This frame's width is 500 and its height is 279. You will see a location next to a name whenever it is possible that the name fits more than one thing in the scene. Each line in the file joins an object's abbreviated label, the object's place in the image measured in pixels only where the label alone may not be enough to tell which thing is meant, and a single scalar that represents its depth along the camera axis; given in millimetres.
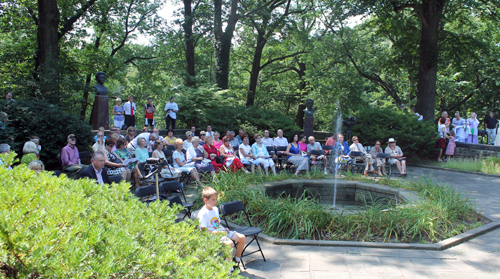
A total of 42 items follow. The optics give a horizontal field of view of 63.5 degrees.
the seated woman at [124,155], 9664
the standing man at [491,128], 19281
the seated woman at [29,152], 8312
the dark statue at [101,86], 13992
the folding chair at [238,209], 5398
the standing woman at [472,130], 18516
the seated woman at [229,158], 11132
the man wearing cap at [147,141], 10312
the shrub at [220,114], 17266
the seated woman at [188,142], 11953
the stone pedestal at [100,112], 13906
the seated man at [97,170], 6766
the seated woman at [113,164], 9117
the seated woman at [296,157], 12109
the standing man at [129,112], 15258
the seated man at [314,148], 13070
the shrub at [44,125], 10518
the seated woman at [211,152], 11073
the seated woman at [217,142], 12126
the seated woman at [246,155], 11917
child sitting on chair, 5094
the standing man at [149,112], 15914
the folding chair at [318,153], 12769
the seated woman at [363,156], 12695
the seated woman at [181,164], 10159
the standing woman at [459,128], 18422
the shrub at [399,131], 16078
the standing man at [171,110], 16688
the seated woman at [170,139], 13180
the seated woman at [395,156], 12742
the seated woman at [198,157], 10594
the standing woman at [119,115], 14930
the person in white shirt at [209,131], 14990
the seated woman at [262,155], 12188
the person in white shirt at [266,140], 13750
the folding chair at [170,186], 7215
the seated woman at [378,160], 12609
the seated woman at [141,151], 9984
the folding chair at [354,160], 12656
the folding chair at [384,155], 12219
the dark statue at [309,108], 16188
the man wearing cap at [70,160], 9354
